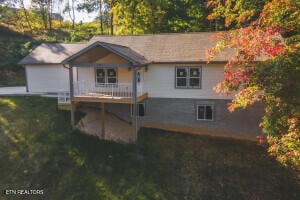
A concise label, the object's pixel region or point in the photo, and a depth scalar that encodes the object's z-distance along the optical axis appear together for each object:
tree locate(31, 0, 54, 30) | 42.25
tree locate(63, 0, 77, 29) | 48.64
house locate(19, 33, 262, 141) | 14.63
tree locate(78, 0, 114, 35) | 41.43
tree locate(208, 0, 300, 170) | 8.77
